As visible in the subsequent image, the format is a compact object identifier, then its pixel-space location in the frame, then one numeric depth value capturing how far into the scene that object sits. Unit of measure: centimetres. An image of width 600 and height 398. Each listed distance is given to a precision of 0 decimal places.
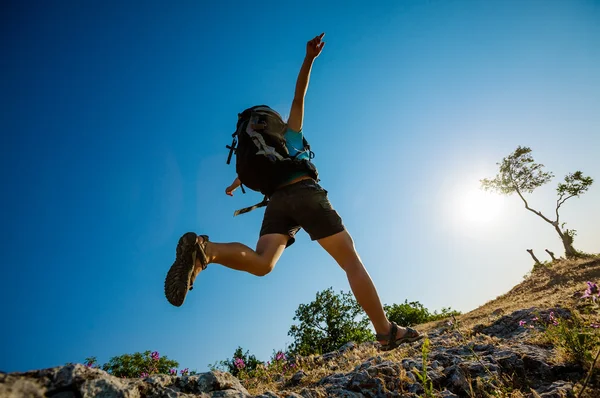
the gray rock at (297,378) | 341
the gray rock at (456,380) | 204
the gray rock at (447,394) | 190
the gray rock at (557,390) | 174
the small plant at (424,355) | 136
